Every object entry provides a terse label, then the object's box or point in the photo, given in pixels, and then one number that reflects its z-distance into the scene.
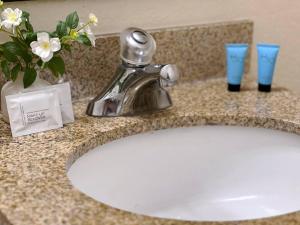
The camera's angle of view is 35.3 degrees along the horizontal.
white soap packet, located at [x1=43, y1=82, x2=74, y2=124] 0.81
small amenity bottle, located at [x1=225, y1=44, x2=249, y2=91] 0.98
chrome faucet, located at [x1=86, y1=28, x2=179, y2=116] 0.84
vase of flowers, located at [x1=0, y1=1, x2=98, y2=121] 0.76
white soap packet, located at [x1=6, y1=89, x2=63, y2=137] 0.77
